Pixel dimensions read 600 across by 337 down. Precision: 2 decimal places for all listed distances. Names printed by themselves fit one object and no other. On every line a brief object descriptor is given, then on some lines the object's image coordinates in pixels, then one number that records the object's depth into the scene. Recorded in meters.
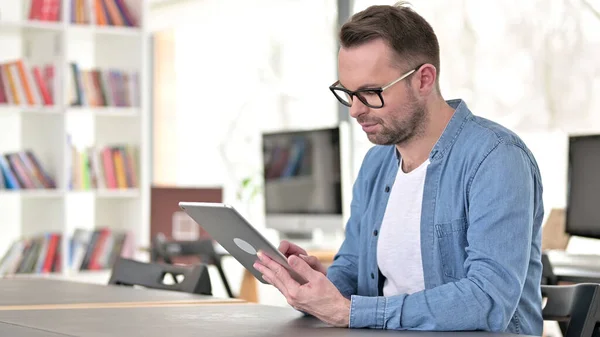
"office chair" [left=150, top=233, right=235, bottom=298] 5.14
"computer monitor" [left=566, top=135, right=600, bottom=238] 4.04
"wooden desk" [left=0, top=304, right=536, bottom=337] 1.62
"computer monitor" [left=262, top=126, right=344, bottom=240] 5.27
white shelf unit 5.28
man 1.76
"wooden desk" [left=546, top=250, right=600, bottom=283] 3.47
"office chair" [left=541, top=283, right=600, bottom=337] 1.89
